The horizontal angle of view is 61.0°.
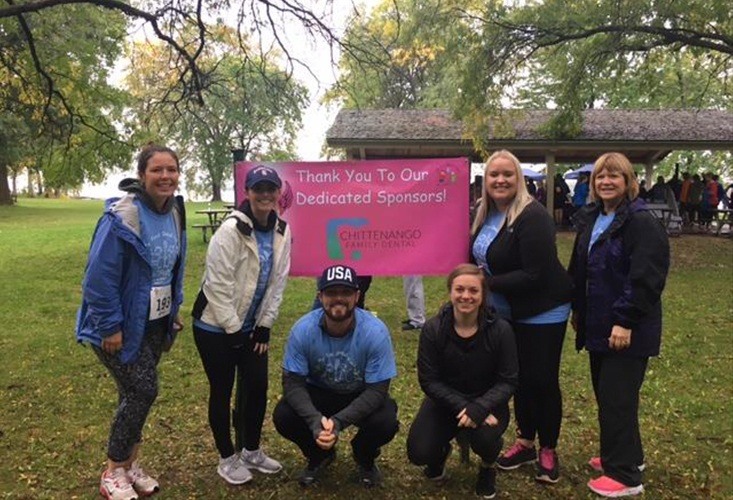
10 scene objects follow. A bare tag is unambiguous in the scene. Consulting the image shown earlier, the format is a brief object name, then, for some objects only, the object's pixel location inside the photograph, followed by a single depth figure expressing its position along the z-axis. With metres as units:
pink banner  4.52
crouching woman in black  3.34
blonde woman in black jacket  3.41
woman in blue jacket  3.03
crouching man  3.34
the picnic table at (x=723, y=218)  17.76
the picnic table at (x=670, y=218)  16.77
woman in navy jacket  3.18
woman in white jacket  3.33
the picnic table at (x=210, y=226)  16.69
